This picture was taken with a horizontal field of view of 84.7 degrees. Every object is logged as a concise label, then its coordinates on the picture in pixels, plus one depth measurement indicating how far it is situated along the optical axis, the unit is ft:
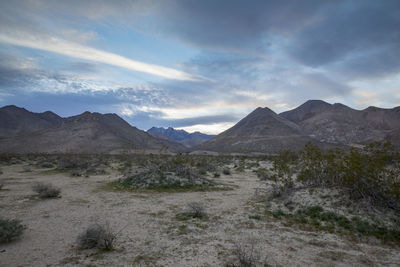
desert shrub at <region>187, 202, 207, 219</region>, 32.09
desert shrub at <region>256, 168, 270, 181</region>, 69.71
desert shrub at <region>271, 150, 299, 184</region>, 44.14
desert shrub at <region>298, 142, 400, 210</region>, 29.25
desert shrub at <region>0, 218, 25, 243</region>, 22.17
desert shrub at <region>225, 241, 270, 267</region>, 17.86
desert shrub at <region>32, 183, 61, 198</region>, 41.57
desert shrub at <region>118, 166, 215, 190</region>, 54.13
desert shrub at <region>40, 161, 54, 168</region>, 101.55
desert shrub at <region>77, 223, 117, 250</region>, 21.36
